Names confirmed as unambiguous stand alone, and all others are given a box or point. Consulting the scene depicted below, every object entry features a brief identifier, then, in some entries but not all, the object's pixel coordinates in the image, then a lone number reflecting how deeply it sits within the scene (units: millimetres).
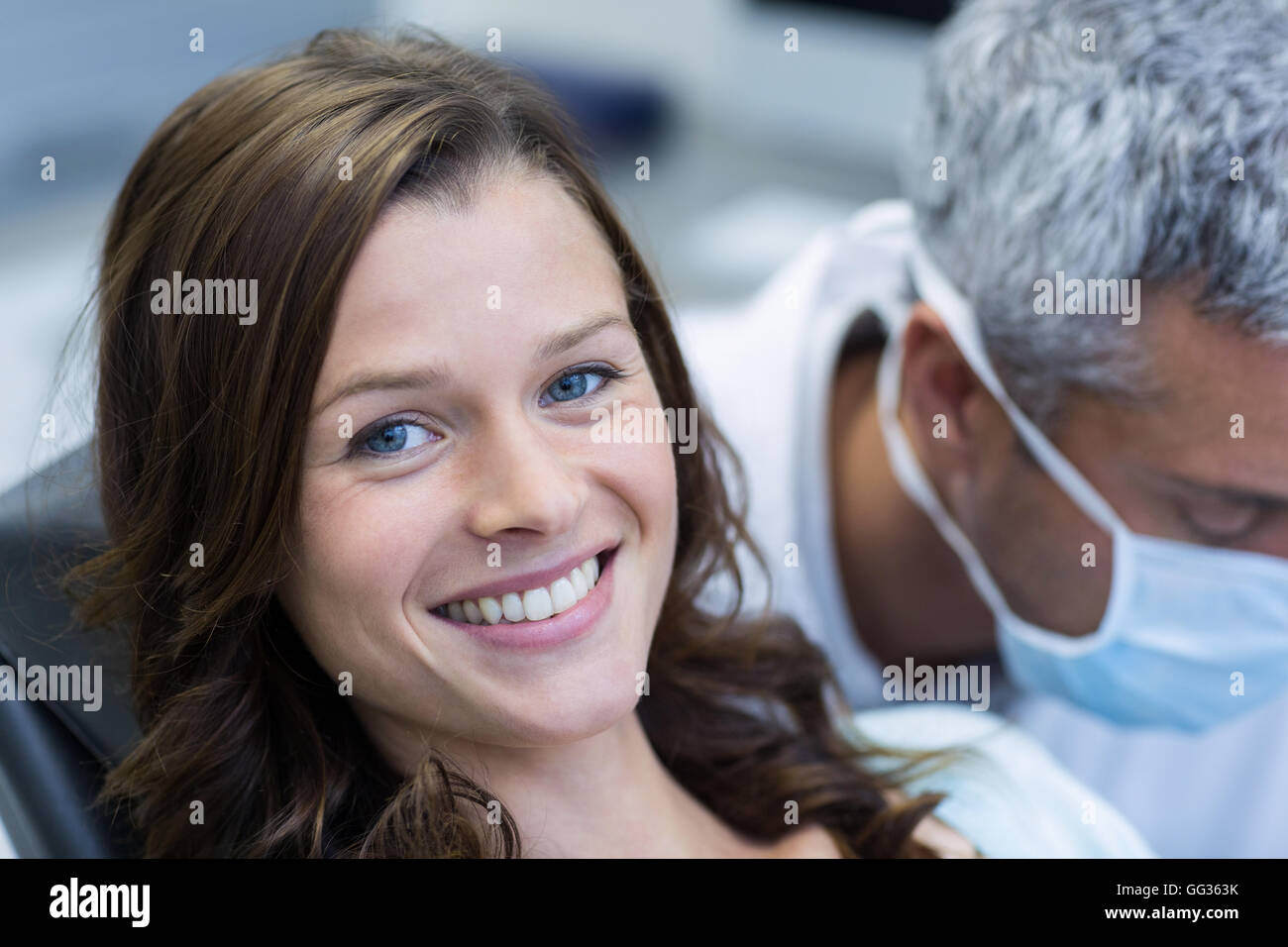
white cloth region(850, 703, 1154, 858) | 1095
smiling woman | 783
